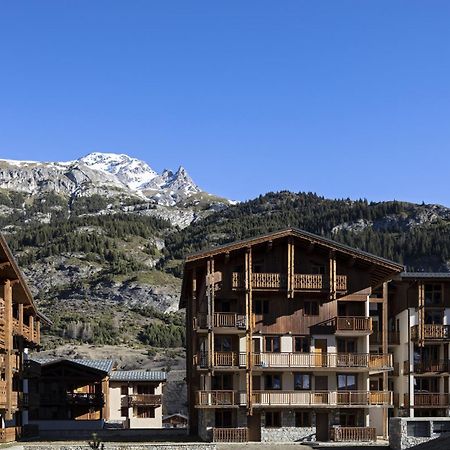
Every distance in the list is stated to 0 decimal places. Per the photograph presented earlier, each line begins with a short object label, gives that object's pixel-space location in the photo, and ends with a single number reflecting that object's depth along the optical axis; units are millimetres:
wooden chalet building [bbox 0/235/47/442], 59594
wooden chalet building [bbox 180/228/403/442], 59188
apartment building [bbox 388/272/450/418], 71062
